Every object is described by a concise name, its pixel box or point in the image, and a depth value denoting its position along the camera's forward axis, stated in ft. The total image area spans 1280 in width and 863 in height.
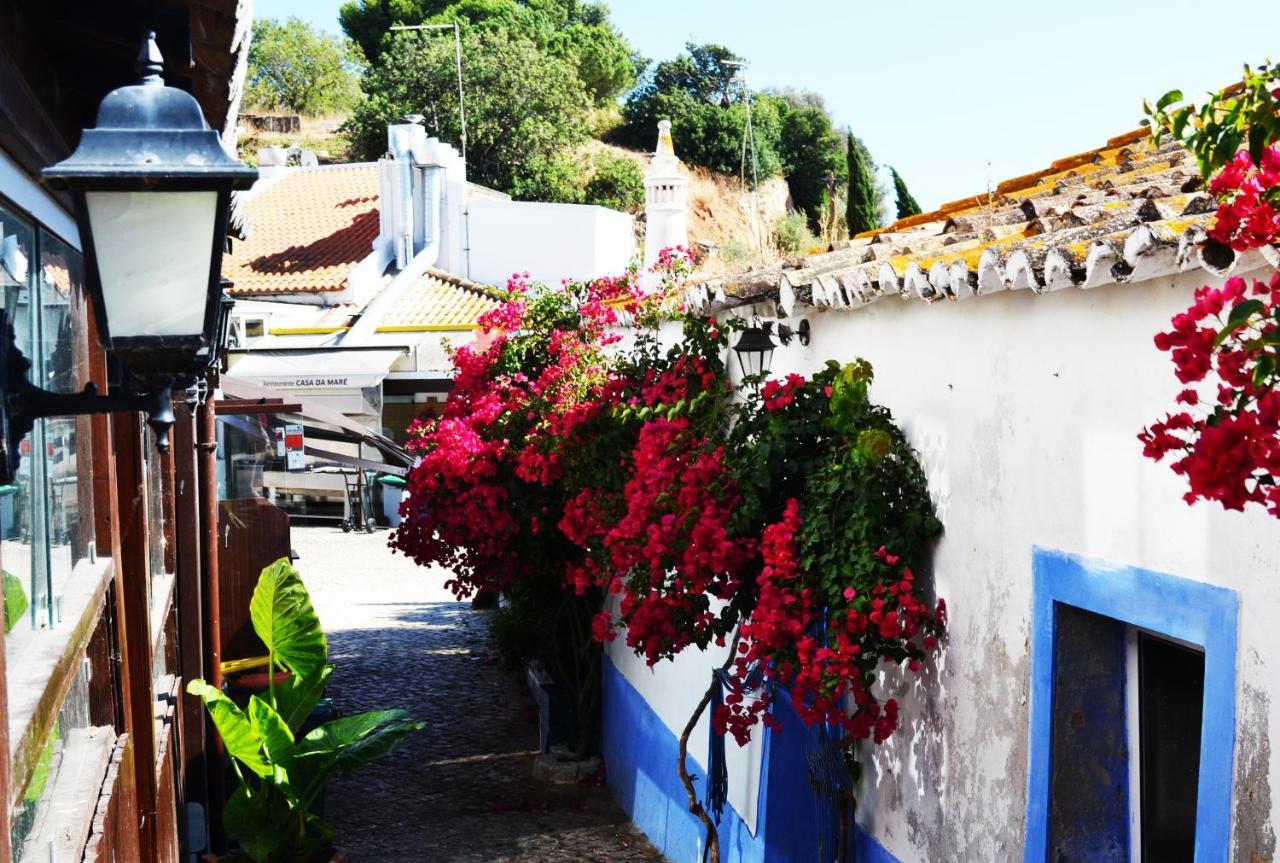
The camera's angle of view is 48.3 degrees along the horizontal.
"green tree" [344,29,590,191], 147.95
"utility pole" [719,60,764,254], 164.25
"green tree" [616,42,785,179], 165.78
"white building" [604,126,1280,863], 12.21
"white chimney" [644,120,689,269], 81.25
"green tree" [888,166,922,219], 83.51
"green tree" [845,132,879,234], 80.59
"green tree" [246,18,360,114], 186.80
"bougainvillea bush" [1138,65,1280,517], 7.36
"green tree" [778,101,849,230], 178.40
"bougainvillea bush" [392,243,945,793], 17.76
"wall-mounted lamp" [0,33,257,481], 8.64
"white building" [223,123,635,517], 94.38
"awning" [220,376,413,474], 37.47
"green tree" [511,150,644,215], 147.64
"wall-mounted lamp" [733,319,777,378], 22.71
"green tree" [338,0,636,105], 167.63
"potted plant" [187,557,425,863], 26.25
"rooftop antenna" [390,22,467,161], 138.02
